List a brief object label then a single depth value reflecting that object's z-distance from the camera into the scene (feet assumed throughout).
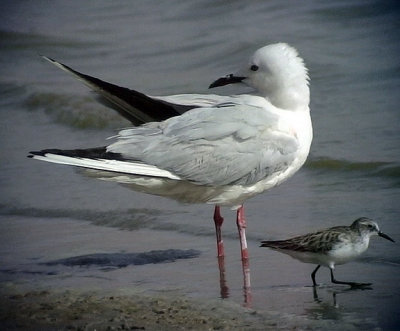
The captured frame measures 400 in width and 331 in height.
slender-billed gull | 42.11
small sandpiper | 38.65
